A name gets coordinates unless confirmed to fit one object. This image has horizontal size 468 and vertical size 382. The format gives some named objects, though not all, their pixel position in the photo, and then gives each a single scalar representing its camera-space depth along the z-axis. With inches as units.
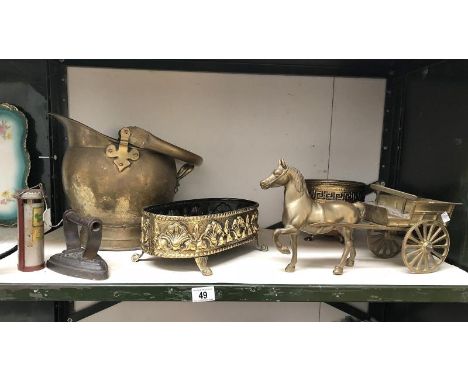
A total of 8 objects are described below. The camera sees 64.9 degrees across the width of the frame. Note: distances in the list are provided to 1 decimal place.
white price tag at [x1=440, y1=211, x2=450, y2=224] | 39.6
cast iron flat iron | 36.3
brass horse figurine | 39.4
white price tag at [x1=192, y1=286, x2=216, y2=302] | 35.4
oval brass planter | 37.7
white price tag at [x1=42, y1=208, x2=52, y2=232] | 49.8
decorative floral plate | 51.6
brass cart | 39.4
